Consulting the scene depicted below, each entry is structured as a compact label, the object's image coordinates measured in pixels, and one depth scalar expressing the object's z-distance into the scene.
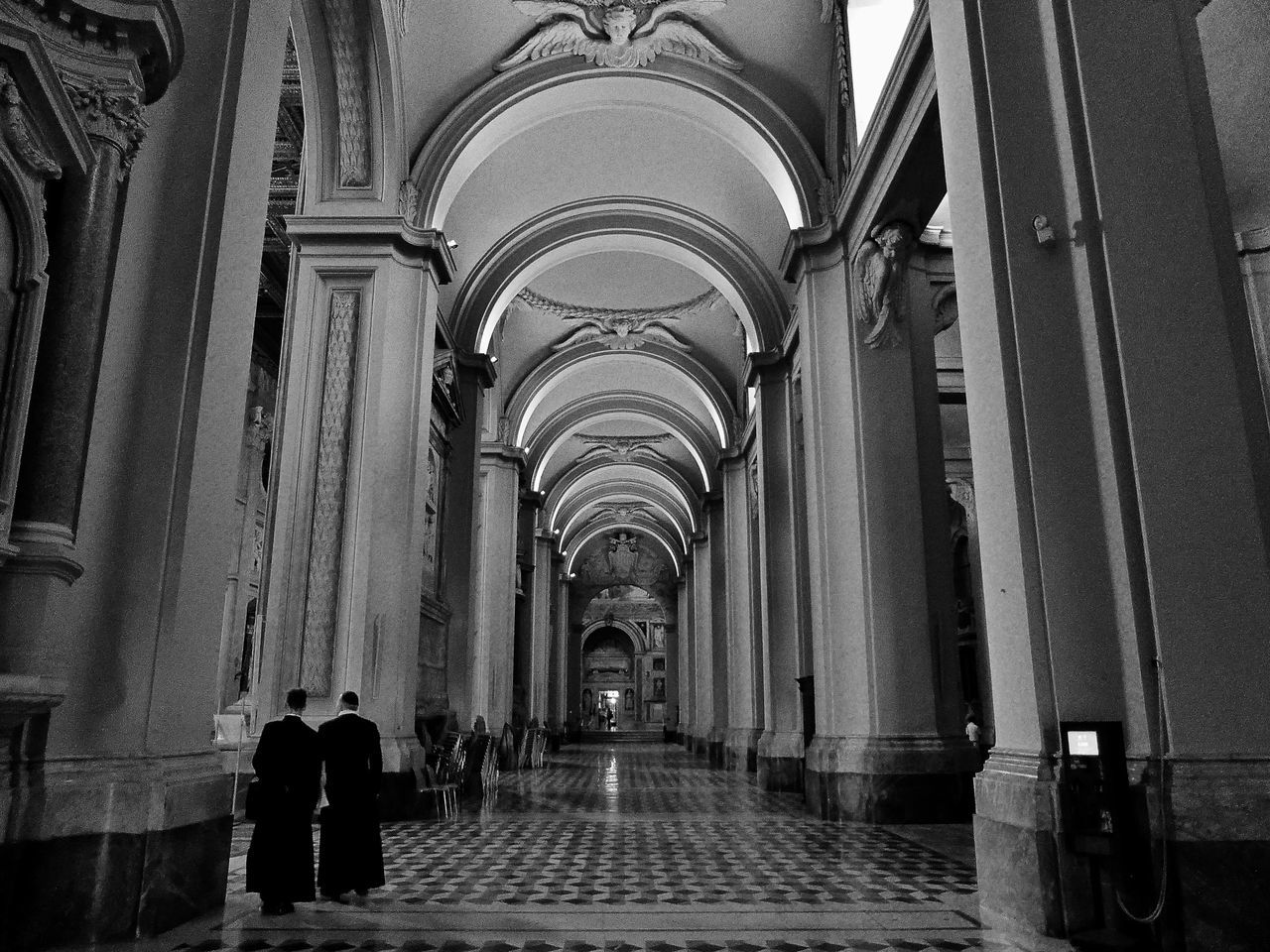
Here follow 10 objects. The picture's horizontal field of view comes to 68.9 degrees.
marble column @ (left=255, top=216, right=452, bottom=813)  8.34
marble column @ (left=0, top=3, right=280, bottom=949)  3.55
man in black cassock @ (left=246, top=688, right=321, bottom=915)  4.42
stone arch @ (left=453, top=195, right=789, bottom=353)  13.55
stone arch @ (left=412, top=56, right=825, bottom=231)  10.35
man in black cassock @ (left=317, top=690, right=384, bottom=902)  4.73
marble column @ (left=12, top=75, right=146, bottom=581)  3.52
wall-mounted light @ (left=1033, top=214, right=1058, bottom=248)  4.44
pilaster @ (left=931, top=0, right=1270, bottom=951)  3.71
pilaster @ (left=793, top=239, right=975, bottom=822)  8.02
